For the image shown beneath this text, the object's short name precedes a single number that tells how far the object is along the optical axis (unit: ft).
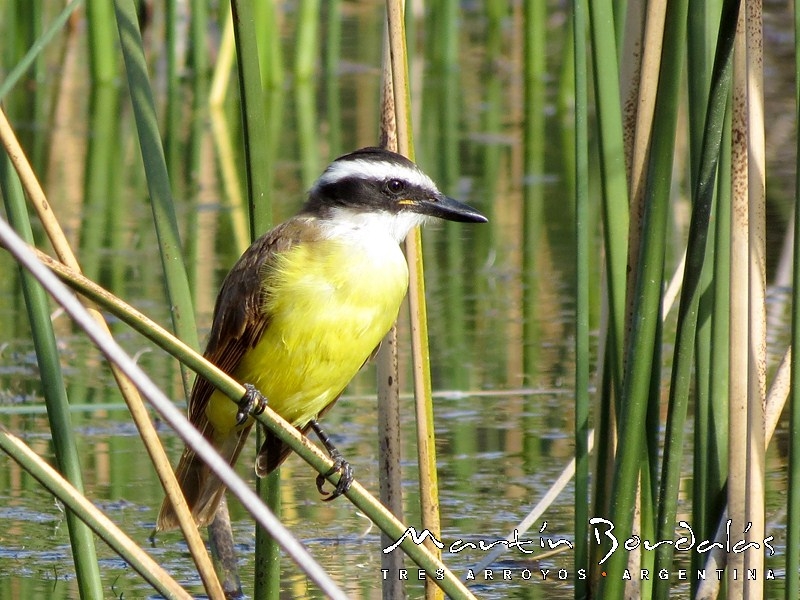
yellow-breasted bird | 21.21
